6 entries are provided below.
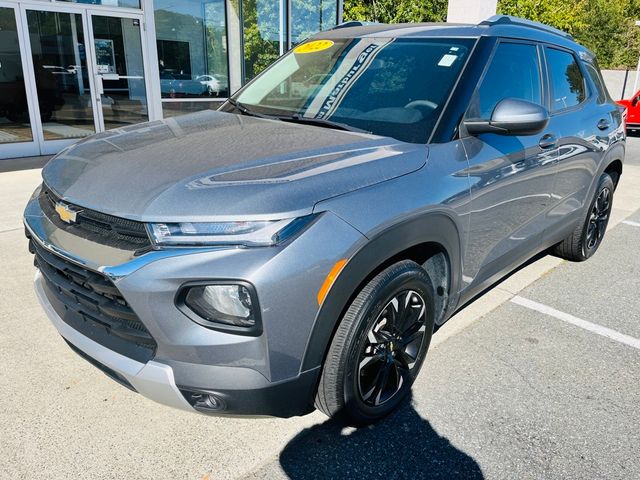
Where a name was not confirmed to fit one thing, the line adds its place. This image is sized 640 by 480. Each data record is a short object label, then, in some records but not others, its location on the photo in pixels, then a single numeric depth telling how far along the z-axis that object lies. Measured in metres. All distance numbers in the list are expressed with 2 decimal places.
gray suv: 1.89
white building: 8.65
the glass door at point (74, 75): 8.68
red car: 15.30
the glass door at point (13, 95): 8.39
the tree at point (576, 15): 20.52
